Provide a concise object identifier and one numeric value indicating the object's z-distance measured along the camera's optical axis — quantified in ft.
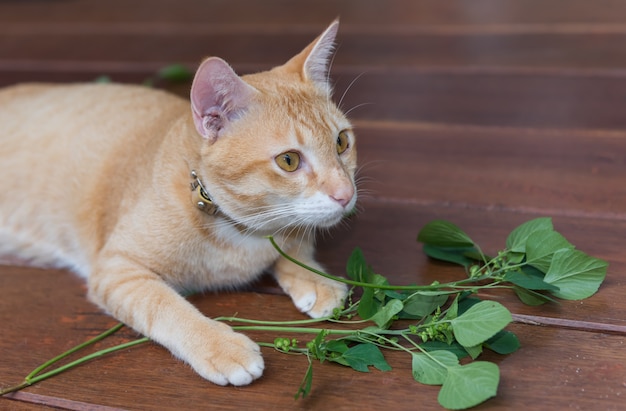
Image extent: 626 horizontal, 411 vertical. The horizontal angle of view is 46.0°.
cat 4.12
